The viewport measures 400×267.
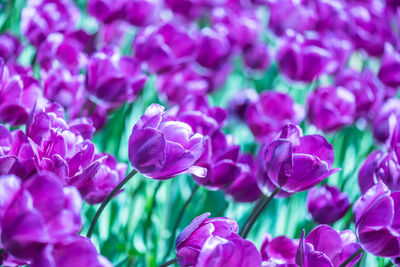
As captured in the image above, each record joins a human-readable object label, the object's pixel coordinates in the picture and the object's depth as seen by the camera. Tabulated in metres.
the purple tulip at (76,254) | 1.30
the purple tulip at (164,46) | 1.70
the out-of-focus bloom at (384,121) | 1.68
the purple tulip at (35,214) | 1.28
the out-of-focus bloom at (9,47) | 1.63
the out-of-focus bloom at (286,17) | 2.00
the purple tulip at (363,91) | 1.83
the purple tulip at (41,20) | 1.68
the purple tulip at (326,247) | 1.38
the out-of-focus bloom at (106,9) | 1.78
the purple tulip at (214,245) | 1.33
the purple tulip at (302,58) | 1.84
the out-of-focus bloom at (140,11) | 1.81
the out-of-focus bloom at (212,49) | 1.82
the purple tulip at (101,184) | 1.44
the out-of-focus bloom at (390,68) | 1.88
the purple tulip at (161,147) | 1.39
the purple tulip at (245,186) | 1.55
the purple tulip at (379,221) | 1.40
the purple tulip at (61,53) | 1.63
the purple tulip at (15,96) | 1.48
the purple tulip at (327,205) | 1.58
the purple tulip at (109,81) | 1.60
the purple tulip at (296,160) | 1.45
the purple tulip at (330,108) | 1.76
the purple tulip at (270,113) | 1.72
